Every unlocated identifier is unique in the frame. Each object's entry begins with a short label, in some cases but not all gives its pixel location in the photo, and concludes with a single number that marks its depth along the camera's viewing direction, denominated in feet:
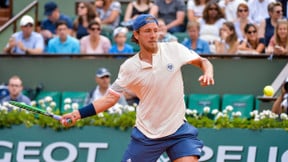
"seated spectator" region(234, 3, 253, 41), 49.03
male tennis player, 29.76
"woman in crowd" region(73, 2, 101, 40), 51.72
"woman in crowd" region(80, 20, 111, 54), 49.06
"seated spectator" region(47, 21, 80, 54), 49.73
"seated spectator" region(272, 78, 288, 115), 40.70
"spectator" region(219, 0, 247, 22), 50.44
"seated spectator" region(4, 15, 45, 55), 49.96
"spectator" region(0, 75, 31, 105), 45.65
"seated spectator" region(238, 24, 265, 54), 47.01
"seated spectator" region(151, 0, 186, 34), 50.88
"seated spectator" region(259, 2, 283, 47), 47.98
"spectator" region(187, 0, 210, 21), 51.26
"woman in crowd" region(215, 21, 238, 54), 47.14
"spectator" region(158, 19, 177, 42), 48.08
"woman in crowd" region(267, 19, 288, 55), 44.98
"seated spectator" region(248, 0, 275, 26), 50.03
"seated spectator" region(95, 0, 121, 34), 52.37
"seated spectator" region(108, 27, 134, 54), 48.55
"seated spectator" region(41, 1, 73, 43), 52.54
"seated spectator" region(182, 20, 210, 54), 47.52
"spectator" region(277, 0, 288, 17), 49.82
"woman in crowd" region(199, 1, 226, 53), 48.97
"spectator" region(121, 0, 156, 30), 51.55
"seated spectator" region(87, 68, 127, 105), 45.57
